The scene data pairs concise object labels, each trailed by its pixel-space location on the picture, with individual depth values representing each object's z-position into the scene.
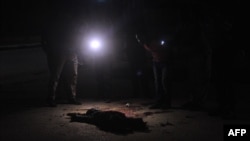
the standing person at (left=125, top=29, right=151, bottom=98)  6.48
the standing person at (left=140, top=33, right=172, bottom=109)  5.59
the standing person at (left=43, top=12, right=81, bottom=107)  5.81
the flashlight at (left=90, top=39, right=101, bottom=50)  6.48
